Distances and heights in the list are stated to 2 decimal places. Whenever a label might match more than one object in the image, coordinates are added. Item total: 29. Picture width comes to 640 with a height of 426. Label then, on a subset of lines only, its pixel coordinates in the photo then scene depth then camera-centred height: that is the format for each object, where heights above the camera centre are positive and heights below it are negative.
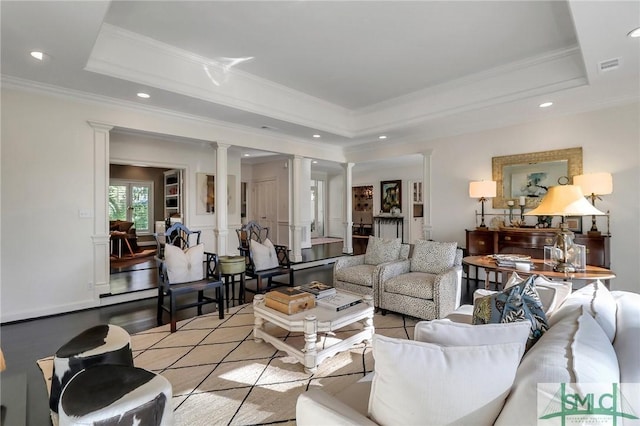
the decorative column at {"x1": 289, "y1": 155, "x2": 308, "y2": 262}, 6.27 +0.15
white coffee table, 2.31 -0.89
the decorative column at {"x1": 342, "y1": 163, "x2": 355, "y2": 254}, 7.41 +0.03
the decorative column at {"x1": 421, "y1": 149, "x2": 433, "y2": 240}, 5.76 +0.29
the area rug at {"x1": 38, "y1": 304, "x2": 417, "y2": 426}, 1.91 -1.20
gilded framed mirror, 4.30 +0.58
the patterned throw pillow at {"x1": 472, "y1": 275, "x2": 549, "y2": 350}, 1.39 -0.47
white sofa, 0.84 -0.48
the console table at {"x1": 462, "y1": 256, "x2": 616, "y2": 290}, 2.67 -0.56
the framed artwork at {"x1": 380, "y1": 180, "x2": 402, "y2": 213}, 9.93 +0.60
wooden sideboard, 3.85 -0.43
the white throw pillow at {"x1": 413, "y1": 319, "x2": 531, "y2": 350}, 1.06 -0.43
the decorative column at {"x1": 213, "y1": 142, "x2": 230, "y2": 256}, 5.02 +0.23
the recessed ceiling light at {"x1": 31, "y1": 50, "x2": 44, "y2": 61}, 2.79 +1.48
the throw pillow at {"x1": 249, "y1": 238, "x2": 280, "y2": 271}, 4.16 -0.57
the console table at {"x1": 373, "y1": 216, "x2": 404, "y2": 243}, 9.97 -0.28
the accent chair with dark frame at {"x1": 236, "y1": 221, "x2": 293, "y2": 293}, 4.15 -0.66
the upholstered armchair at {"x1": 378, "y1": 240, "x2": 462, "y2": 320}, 3.16 -0.76
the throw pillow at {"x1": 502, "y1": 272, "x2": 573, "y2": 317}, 1.71 -0.47
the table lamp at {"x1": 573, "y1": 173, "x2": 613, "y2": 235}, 3.57 +0.33
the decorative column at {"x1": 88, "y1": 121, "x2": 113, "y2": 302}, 3.87 +0.06
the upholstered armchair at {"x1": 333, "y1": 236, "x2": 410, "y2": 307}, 3.79 -0.69
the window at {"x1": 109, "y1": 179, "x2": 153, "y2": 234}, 9.10 +0.38
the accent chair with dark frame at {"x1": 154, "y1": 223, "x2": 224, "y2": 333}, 3.23 -0.69
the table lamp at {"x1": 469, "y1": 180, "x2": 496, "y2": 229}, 4.69 +0.36
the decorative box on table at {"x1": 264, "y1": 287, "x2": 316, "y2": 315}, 2.56 -0.75
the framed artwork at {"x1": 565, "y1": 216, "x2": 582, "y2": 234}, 4.20 -0.17
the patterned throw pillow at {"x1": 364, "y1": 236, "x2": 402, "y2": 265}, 4.05 -0.52
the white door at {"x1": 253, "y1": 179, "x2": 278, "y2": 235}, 8.88 +0.29
